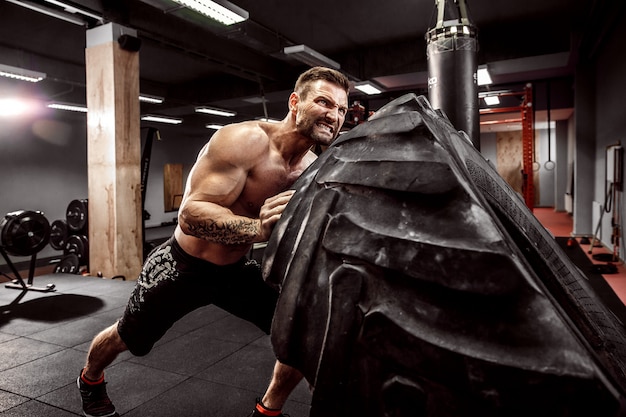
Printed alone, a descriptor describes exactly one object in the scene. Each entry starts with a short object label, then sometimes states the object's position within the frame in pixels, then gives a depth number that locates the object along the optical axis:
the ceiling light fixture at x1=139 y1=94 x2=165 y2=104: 7.31
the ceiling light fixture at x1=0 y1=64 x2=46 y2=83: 5.49
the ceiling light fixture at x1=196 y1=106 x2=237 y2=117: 8.77
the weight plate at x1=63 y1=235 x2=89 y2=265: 5.93
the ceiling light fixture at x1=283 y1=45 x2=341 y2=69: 4.89
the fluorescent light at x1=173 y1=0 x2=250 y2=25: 3.75
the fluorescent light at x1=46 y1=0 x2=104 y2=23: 4.14
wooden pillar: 4.45
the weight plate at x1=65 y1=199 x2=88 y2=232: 6.32
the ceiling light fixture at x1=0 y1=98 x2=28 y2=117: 6.73
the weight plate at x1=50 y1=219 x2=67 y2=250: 6.77
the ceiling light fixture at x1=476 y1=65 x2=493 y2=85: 6.06
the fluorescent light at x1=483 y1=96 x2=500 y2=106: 8.43
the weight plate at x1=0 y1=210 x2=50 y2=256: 4.37
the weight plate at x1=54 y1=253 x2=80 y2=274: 5.57
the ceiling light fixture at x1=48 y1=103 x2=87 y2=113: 8.09
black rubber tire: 0.38
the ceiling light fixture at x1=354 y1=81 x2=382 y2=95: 6.90
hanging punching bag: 1.94
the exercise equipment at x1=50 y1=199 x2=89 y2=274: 5.64
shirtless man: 1.26
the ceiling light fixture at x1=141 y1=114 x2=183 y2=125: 9.57
